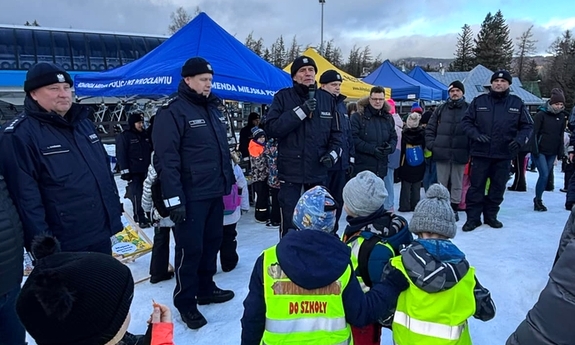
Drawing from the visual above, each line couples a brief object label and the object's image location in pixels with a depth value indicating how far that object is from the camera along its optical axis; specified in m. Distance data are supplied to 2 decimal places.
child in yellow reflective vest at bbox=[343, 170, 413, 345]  1.98
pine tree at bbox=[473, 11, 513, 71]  49.78
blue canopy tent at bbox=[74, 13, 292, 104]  5.03
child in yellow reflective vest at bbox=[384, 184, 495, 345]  1.71
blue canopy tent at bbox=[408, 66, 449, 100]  16.83
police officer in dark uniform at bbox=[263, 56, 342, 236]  3.81
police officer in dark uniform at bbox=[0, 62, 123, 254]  2.19
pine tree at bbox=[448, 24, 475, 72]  54.22
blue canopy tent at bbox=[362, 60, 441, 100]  12.09
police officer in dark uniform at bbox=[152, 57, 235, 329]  2.88
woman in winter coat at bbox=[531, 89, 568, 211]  6.39
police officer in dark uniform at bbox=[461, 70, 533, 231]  4.92
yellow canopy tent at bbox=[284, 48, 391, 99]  9.37
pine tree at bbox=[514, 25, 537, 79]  59.84
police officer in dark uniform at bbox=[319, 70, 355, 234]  4.27
